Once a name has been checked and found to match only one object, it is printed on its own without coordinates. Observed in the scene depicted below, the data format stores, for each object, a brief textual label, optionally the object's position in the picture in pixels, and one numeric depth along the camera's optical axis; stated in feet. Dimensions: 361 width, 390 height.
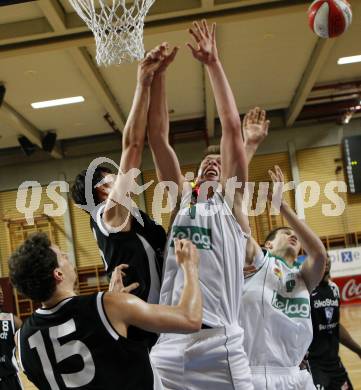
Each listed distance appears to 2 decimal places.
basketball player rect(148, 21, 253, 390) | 8.38
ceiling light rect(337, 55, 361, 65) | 37.60
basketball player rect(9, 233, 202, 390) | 7.43
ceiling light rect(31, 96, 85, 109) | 38.40
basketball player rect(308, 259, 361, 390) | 14.76
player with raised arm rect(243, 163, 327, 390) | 11.10
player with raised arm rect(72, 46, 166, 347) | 8.80
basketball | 16.52
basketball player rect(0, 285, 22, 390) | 17.88
